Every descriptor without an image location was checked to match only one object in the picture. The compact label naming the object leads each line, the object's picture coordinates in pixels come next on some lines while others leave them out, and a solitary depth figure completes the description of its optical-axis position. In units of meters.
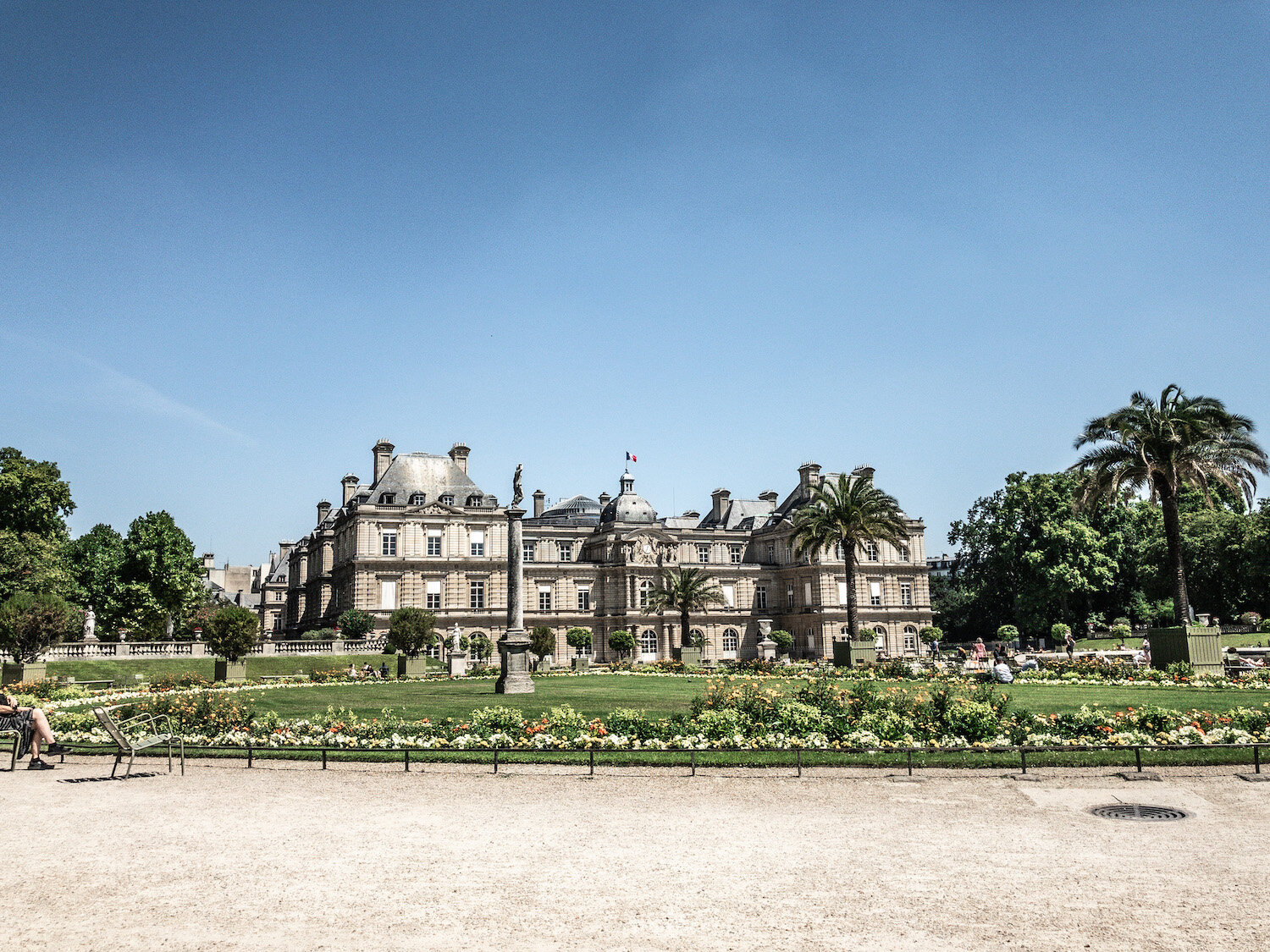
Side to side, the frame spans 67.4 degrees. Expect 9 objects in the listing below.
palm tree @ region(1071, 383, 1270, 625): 31.28
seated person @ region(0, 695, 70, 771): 14.50
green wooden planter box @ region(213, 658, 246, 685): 34.91
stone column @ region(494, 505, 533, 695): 29.72
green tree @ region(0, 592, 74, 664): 30.98
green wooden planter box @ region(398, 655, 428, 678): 41.62
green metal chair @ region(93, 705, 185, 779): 13.49
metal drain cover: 10.44
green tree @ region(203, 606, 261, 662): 34.00
